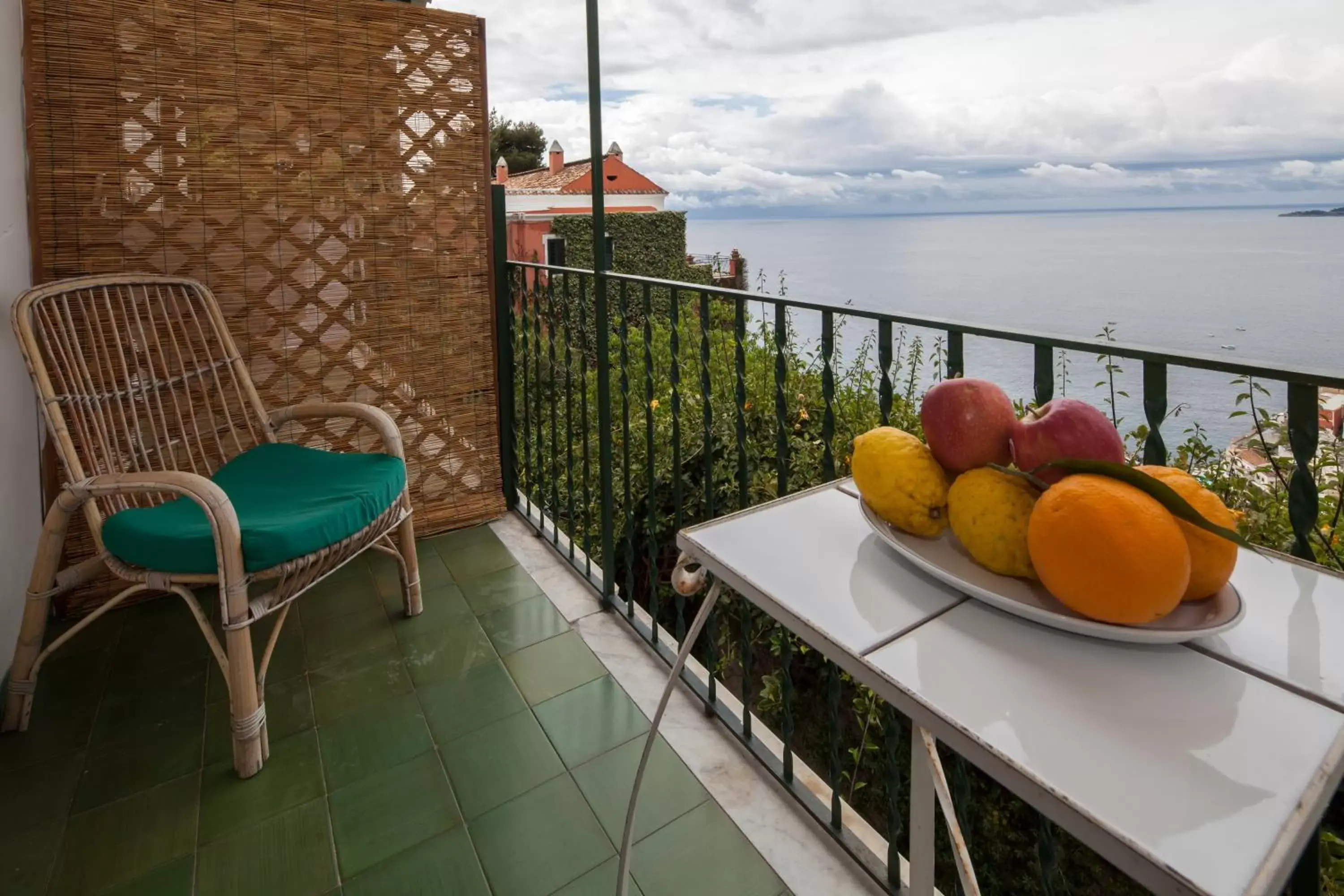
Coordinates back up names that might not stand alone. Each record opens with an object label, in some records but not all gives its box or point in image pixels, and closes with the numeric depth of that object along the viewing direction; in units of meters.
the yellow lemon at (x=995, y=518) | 0.61
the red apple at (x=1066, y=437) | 0.63
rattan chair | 1.49
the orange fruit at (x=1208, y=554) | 0.54
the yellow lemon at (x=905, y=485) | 0.68
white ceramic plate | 0.52
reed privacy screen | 2.00
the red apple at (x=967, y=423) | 0.69
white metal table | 0.38
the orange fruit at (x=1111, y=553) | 0.51
